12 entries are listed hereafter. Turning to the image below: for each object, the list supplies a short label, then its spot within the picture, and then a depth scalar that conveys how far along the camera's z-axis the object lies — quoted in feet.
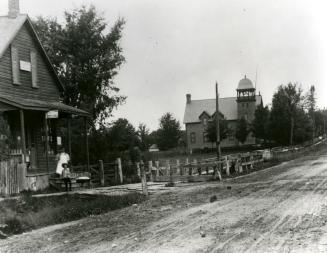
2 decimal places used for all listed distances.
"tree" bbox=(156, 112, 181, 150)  314.96
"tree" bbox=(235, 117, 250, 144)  273.75
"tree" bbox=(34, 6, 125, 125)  113.29
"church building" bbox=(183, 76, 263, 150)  302.66
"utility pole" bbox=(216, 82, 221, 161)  103.21
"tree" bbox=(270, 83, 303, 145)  217.56
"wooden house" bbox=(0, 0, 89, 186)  73.61
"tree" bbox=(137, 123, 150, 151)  277.72
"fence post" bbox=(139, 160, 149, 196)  57.57
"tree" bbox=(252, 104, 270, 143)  242.37
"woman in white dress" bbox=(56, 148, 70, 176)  67.15
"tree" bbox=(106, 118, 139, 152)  113.09
